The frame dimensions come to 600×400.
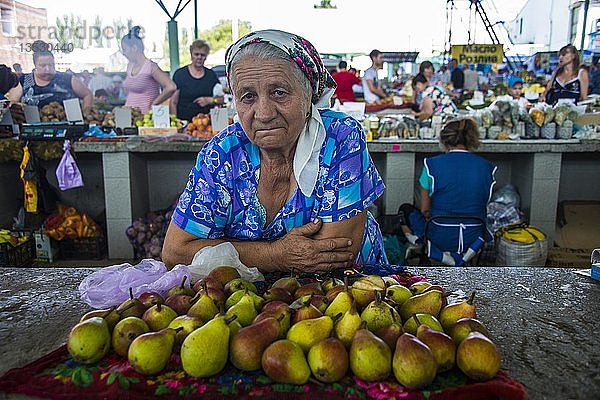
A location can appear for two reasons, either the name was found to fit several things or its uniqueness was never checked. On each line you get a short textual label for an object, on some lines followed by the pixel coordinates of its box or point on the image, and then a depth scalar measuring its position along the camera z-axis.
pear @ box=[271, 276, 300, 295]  1.55
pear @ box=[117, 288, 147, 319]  1.32
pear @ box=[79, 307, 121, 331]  1.28
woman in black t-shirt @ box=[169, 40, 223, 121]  6.81
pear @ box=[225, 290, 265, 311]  1.36
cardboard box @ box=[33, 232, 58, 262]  5.01
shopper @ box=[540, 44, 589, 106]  7.90
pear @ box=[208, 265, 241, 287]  1.57
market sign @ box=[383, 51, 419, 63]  14.38
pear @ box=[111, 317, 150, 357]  1.21
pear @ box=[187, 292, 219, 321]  1.30
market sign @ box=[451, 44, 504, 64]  10.12
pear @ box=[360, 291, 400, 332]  1.24
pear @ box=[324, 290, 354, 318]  1.28
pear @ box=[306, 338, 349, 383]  1.11
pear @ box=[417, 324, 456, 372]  1.13
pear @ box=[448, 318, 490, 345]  1.21
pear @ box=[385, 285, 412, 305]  1.45
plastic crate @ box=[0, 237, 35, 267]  4.45
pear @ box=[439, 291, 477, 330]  1.31
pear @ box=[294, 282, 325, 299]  1.45
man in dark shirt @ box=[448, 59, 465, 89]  11.73
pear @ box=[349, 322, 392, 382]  1.11
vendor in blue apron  3.99
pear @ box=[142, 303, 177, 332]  1.27
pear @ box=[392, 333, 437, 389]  1.08
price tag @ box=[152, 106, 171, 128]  5.18
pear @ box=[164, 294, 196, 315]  1.36
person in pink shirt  6.78
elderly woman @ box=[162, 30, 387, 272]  1.84
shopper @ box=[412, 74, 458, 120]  7.29
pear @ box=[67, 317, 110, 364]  1.21
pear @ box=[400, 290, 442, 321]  1.34
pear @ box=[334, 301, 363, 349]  1.18
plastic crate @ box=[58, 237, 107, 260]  5.21
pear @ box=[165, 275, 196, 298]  1.47
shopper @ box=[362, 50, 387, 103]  10.33
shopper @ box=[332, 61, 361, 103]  9.78
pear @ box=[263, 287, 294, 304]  1.43
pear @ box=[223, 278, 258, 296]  1.48
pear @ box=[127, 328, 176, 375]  1.15
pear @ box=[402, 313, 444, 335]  1.23
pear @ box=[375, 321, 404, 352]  1.16
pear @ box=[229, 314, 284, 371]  1.15
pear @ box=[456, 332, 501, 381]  1.12
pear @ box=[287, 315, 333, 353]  1.16
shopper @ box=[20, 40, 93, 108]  6.16
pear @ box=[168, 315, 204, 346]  1.22
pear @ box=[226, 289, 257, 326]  1.27
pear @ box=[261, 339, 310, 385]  1.12
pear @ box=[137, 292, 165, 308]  1.39
